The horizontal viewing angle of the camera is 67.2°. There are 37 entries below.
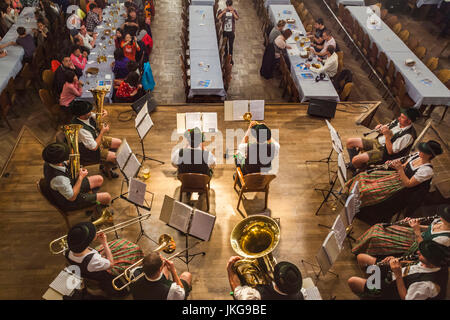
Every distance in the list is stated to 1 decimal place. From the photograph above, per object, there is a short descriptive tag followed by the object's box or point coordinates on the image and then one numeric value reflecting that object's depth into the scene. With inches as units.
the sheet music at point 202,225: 152.8
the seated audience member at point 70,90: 236.3
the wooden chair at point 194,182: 179.5
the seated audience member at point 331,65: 286.3
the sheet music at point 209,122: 234.2
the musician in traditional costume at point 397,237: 157.5
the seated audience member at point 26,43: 299.0
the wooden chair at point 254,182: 183.3
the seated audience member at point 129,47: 292.5
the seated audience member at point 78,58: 274.2
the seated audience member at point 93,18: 332.2
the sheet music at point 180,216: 155.2
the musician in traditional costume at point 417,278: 139.1
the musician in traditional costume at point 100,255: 134.3
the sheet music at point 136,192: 165.3
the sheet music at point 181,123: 228.5
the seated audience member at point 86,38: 299.8
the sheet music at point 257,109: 229.3
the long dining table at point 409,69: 282.2
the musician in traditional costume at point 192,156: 177.9
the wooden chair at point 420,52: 321.9
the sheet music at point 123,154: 170.8
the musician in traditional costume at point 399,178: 177.8
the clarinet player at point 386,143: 199.4
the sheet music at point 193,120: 229.9
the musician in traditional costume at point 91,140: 191.0
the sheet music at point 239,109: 227.0
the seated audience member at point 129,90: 260.2
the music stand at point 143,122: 197.1
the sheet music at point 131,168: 175.7
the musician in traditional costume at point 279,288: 124.3
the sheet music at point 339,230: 149.6
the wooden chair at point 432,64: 314.3
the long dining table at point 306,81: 278.8
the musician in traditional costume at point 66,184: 161.0
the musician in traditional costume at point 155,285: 127.5
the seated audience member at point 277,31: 331.3
